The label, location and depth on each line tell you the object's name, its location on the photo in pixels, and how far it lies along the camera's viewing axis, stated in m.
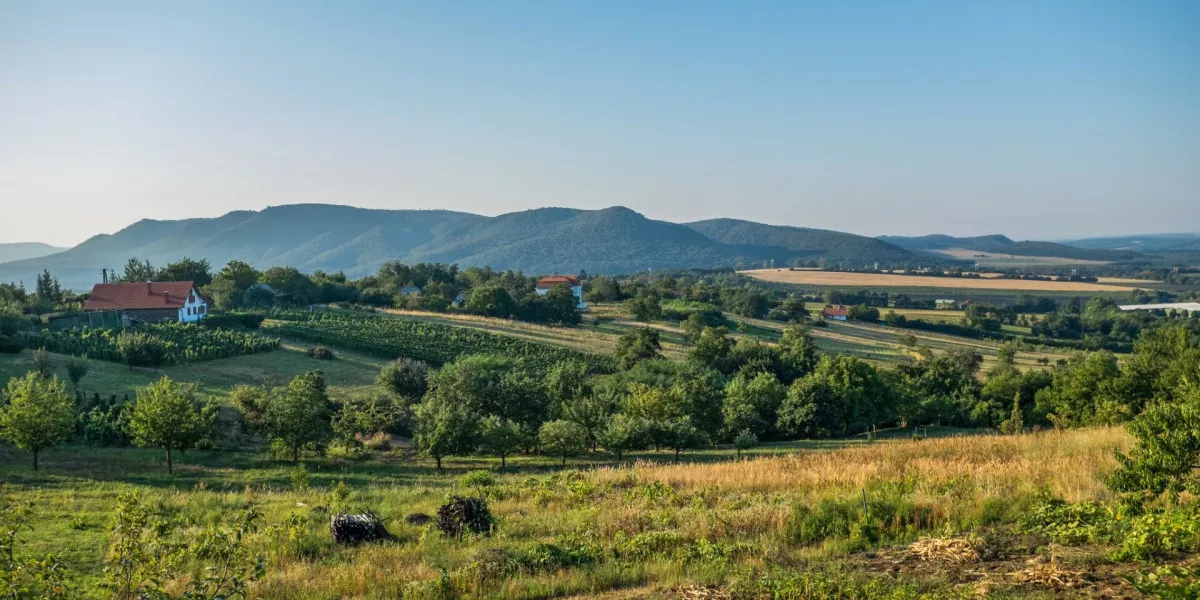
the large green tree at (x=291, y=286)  93.38
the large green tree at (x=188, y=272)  93.29
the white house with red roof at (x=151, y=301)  67.31
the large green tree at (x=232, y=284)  85.06
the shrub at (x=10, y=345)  44.00
